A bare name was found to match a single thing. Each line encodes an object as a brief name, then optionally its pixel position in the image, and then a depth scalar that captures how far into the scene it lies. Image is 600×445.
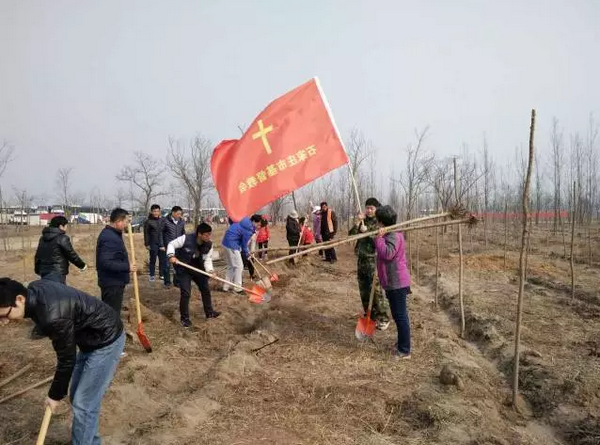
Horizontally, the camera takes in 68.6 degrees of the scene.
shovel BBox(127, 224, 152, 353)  5.43
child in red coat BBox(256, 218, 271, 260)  12.49
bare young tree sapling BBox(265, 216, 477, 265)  4.07
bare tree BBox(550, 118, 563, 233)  22.23
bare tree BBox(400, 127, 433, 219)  14.96
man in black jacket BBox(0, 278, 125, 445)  2.42
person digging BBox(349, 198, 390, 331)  5.94
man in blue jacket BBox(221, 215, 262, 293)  8.45
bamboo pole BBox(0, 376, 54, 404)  4.10
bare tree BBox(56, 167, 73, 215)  23.70
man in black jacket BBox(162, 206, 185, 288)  8.93
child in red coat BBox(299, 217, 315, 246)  13.41
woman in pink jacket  4.96
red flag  4.77
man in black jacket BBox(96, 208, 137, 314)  5.02
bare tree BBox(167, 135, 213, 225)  23.97
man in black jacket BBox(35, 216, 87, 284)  5.77
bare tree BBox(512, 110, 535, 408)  3.98
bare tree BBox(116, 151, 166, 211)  28.43
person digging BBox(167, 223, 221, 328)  6.52
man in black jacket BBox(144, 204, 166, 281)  9.21
